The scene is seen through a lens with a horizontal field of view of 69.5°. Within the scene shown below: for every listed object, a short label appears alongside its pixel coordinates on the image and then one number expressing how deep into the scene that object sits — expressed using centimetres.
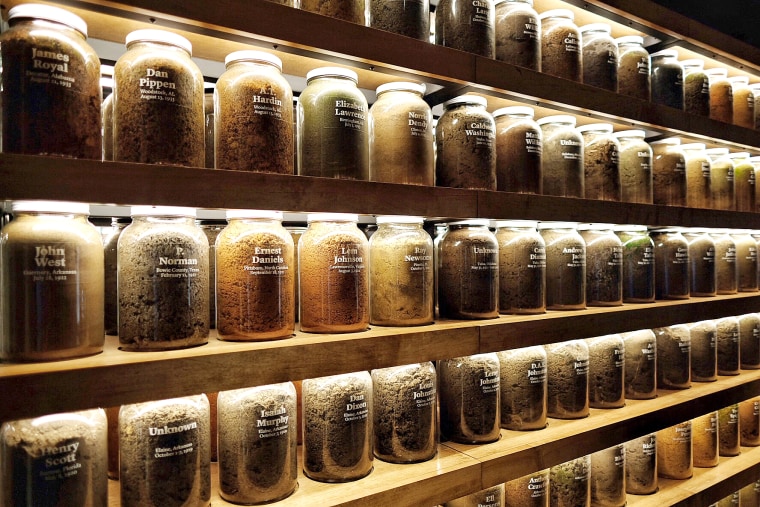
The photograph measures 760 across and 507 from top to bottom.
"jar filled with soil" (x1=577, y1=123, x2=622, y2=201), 159
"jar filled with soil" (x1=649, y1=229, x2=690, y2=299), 183
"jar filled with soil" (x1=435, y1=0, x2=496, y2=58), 132
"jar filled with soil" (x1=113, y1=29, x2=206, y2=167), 93
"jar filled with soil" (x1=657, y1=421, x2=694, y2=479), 174
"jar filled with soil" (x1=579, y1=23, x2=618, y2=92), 161
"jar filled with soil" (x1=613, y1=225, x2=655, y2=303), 171
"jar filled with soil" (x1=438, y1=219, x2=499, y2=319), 132
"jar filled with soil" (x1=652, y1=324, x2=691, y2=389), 180
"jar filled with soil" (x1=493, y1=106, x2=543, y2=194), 140
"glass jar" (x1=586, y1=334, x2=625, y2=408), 158
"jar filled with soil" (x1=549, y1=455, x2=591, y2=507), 146
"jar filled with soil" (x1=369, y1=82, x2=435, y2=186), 122
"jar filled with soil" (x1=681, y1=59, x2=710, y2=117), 191
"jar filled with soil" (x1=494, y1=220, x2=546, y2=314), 142
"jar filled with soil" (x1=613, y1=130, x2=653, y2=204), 169
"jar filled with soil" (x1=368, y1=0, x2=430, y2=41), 123
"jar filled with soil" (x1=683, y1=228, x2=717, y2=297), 193
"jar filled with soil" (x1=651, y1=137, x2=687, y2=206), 180
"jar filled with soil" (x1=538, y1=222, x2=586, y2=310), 151
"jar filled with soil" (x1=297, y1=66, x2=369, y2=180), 111
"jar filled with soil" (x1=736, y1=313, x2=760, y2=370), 214
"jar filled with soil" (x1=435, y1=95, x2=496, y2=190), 131
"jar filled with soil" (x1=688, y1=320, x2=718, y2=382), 192
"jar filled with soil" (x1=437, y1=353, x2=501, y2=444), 131
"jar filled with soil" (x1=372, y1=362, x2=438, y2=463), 121
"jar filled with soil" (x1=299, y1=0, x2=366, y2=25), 114
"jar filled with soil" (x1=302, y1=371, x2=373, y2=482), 111
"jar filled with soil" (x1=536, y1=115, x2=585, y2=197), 149
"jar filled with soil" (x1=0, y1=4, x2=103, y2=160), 83
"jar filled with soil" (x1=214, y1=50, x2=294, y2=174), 102
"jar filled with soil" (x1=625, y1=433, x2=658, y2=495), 163
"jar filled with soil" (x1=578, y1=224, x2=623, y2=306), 160
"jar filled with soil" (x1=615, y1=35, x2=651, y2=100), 171
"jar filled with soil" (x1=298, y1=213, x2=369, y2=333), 111
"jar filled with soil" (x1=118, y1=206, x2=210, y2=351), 93
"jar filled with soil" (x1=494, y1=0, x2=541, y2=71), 141
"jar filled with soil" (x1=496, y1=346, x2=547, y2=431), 140
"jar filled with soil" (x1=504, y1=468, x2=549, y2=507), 139
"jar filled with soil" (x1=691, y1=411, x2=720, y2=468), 187
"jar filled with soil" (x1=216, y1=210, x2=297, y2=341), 102
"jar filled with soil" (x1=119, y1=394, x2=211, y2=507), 91
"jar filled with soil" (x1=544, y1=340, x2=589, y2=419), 148
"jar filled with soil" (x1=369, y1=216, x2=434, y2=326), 122
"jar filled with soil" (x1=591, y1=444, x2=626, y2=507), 154
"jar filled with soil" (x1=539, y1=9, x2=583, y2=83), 151
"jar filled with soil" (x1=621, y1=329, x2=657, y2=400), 169
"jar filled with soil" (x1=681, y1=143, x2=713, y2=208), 191
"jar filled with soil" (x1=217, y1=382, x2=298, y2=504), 101
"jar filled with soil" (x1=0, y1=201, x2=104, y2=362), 82
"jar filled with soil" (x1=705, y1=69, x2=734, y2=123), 203
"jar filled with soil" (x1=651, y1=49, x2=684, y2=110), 180
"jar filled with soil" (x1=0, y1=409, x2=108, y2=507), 80
